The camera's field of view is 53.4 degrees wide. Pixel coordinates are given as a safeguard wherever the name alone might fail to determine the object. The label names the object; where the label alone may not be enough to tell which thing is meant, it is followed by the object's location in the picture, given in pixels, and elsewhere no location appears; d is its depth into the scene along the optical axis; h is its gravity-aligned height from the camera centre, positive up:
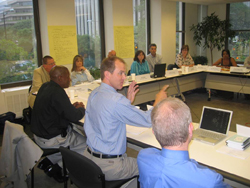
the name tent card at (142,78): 4.85 -0.50
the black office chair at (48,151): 2.44 -0.95
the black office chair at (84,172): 1.66 -0.82
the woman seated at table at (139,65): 5.38 -0.28
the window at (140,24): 7.32 +0.81
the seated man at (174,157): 1.07 -0.47
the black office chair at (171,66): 6.09 -0.37
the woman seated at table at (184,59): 6.09 -0.20
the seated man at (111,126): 1.82 -0.55
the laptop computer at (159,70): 4.98 -0.38
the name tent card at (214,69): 5.73 -0.44
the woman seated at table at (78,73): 4.62 -0.36
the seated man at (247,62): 6.22 -0.32
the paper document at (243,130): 1.97 -0.64
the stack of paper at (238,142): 1.83 -0.69
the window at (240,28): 8.33 +0.70
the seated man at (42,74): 4.00 -0.31
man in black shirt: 2.40 -0.58
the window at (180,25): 8.48 +0.87
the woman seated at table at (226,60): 6.27 -0.27
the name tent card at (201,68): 6.03 -0.43
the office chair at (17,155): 2.18 -0.88
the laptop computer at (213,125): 2.04 -0.65
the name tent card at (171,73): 5.25 -0.46
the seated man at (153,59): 5.98 -0.18
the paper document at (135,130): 2.20 -0.69
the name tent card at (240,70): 5.26 -0.44
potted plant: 8.33 +0.62
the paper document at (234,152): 1.75 -0.74
